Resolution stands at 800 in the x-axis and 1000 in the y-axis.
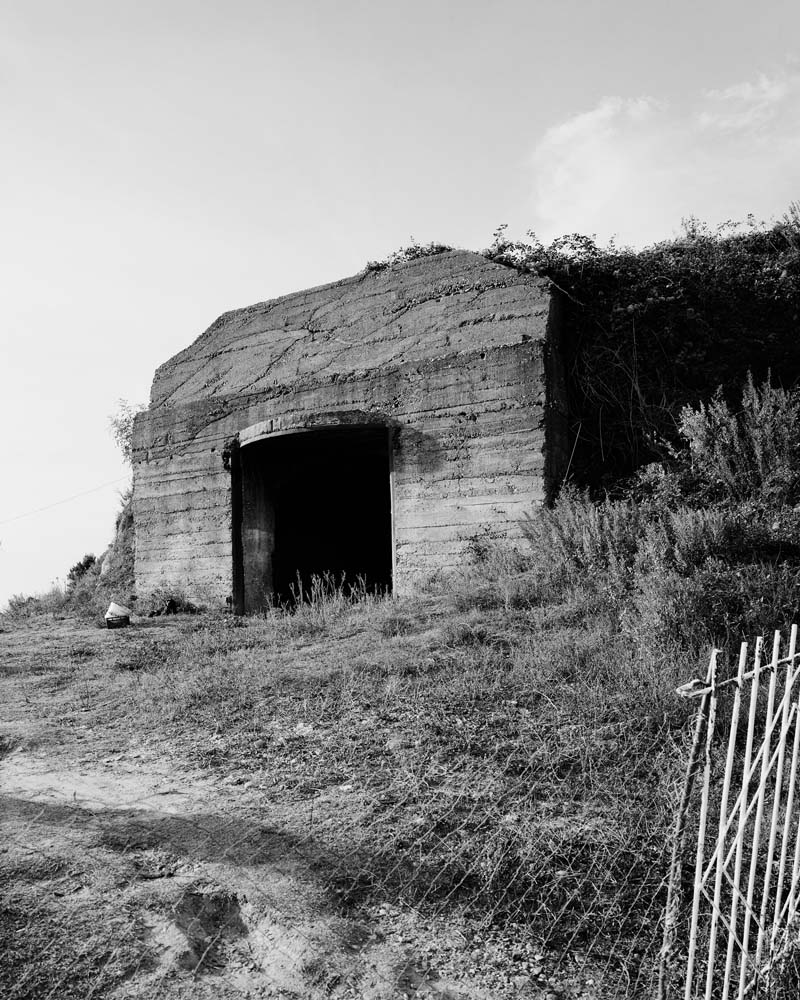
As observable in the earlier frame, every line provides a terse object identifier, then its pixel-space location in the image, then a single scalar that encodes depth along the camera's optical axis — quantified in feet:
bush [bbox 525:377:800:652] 23.30
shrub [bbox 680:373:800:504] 30.63
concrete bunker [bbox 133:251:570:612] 35.09
